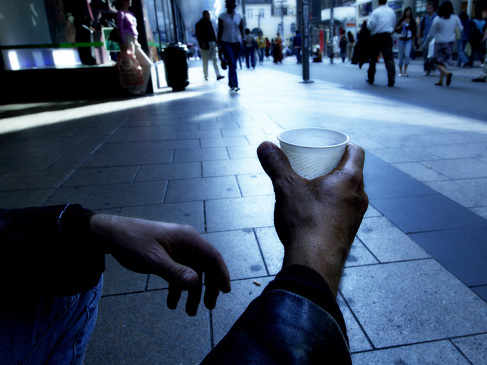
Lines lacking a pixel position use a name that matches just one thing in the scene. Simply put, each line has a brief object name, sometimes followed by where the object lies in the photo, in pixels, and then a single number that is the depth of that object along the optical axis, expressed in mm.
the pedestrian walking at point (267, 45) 31028
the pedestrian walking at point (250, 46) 19391
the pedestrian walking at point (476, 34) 12719
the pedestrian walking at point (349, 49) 22734
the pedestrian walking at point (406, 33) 10906
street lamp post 10312
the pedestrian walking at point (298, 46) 23116
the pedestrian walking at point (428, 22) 11203
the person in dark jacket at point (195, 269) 613
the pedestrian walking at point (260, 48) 27103
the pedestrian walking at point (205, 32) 11377
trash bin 9625
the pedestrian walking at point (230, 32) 8891
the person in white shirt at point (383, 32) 8812
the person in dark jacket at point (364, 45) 9312
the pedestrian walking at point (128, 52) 7840
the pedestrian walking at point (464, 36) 12898
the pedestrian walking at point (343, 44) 22338
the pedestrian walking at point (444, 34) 8992
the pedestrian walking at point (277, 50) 24094
